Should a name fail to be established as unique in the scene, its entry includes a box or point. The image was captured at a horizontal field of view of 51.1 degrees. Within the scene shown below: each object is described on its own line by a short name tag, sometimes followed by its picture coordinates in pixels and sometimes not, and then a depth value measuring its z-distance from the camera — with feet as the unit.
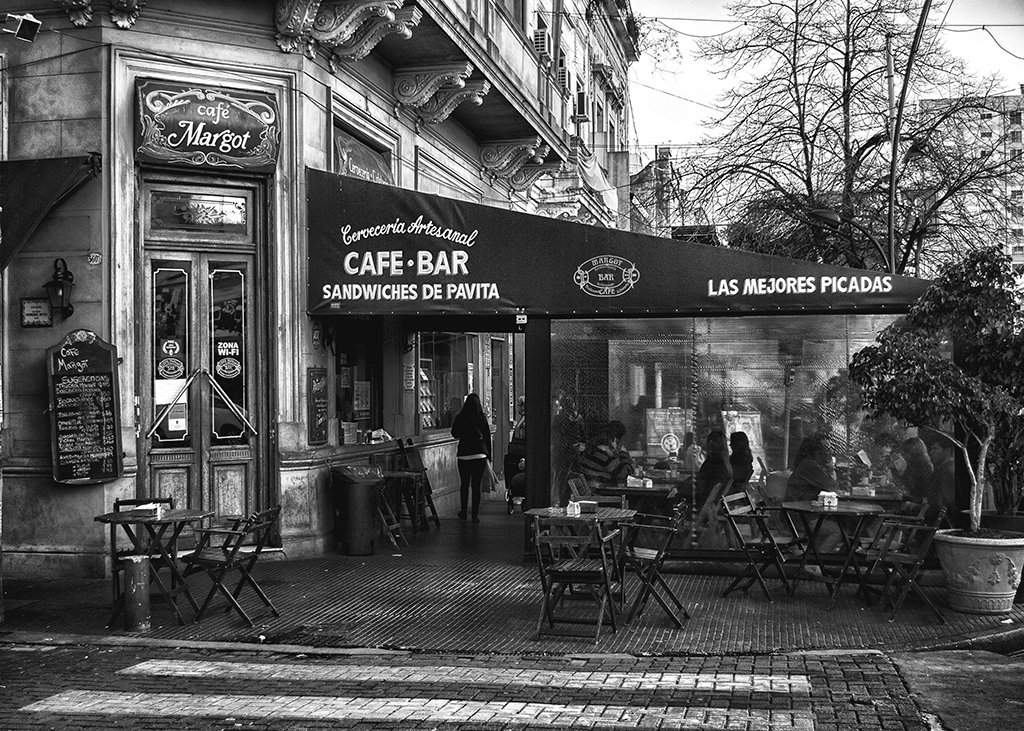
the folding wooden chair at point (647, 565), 28.04
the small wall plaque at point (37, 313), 35.70
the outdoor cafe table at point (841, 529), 30.63
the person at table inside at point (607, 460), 37.50
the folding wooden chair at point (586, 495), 35.33
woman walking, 49.70
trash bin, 38.73
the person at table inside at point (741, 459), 36.42
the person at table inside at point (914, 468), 34.88
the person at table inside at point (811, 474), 35.65
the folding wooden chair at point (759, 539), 32.12
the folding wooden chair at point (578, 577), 26.94
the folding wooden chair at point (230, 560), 27.89
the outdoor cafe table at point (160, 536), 27.96
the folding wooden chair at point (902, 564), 29.35
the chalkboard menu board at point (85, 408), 34.81
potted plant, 29.58
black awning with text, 35.32
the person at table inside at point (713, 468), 36.63
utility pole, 52.41
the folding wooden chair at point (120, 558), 28.89
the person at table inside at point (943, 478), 34.65
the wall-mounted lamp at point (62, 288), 35.45
